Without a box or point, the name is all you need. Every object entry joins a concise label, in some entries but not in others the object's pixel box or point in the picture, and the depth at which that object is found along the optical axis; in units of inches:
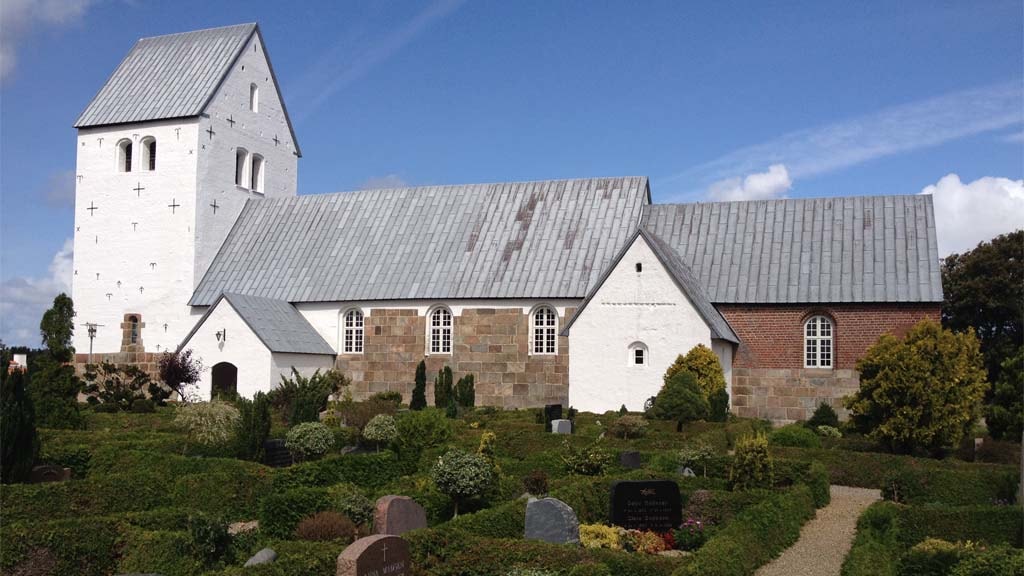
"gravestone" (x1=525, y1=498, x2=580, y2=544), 357.1
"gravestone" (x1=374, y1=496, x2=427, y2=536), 358.3
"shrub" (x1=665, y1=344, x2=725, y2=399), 768.3
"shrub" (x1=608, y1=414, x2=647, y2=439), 639.8
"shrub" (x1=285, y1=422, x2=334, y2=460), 539.8
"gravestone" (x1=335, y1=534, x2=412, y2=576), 278.7
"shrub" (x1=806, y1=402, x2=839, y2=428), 761.3
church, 831.1
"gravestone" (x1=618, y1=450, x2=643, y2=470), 532.4
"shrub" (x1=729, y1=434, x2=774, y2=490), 459.2
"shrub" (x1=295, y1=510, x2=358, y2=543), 363.3
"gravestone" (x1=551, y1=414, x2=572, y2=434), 664.4
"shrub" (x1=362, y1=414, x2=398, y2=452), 582.2
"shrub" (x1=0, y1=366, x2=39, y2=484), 427.8
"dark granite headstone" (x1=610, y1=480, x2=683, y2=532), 404.8
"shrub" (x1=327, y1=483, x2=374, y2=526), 391.5
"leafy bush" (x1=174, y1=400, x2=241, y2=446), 555.2
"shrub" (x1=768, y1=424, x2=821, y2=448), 602.9
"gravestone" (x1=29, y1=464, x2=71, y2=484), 450.0
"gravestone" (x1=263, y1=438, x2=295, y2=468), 550.6
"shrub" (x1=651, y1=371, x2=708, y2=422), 696.4
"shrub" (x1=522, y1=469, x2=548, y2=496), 457.1
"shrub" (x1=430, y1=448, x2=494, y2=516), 418.0
